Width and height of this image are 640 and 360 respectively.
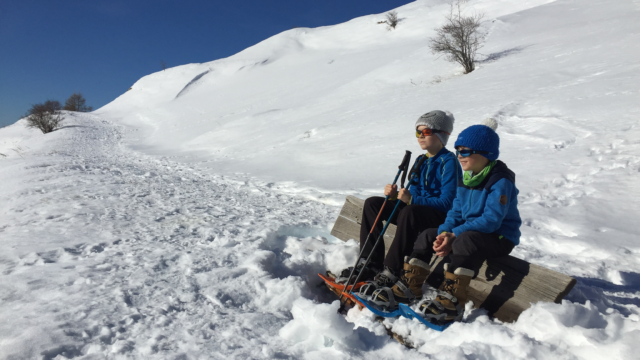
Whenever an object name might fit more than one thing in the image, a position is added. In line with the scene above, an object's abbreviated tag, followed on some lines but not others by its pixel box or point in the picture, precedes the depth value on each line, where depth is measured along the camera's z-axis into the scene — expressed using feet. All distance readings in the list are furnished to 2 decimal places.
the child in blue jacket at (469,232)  8.14
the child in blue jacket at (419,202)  9.65
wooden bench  7.76
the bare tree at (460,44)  55.59
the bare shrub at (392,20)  110.93
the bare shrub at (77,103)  164.96
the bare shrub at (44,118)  88.28
